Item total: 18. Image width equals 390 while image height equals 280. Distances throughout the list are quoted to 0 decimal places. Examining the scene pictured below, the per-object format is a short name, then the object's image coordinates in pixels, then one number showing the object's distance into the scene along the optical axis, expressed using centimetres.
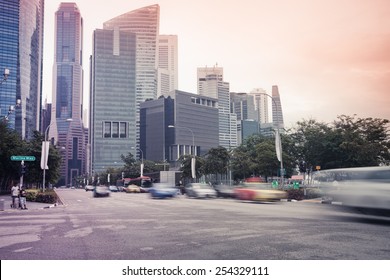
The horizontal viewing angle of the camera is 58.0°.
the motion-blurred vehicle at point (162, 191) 3228
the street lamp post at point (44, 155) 2756
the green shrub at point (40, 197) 2855
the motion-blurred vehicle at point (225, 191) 3108
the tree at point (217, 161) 7025
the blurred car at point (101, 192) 4225
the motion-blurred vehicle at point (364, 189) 1102
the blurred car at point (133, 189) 5723
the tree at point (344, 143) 3659
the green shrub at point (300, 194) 2838
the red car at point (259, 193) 2436
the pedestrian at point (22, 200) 2238
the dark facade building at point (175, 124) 16288
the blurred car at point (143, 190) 5803
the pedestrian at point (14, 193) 2339
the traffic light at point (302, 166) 5025
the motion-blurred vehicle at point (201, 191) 3186
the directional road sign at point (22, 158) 2409
